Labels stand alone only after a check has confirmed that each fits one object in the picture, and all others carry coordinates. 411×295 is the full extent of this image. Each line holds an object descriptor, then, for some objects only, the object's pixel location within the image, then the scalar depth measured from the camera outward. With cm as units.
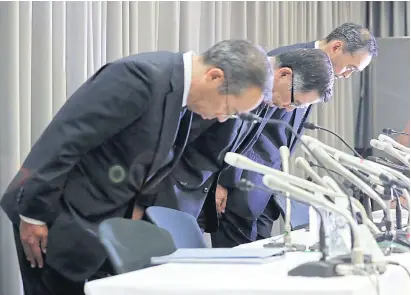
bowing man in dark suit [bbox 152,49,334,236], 373
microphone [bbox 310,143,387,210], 308
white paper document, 302
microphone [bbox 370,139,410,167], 361
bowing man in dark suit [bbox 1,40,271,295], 331
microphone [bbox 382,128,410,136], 396
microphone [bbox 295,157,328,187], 302
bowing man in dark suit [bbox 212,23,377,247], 417
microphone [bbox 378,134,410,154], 368
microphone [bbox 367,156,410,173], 348
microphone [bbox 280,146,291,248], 341
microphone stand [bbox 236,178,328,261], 285
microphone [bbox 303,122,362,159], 342
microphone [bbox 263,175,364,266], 285
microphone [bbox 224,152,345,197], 285
